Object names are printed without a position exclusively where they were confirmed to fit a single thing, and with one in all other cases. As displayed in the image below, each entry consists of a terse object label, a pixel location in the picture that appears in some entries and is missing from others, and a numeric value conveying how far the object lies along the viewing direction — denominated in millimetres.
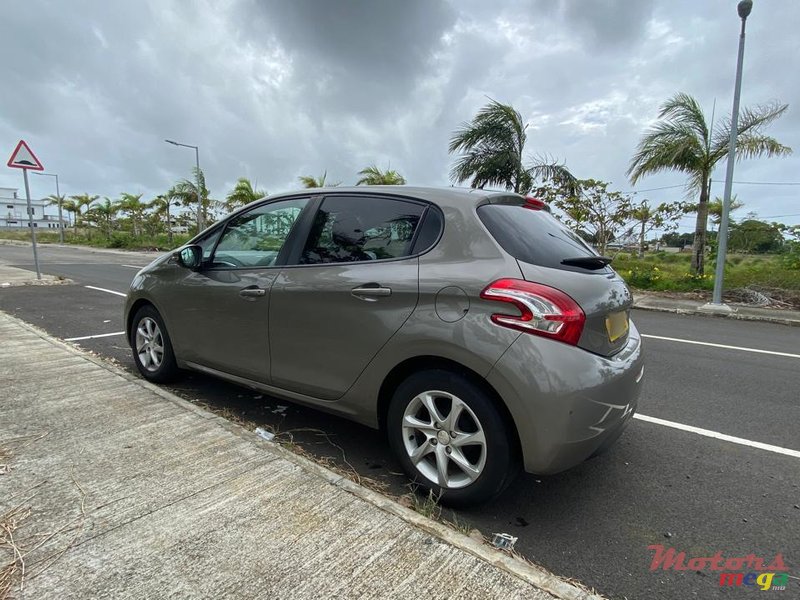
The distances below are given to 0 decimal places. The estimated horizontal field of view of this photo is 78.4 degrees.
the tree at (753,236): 19766
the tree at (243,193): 28700
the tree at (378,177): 21094
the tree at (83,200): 47281
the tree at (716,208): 19750
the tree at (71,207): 49697
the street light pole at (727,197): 10045
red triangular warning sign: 9888
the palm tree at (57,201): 49000
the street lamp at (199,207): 27694
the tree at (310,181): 24891
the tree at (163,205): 36250
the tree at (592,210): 15461
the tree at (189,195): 32988
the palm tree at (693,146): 11953
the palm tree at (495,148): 14023
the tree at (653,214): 15641
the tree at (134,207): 41688
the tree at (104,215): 45125
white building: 93438
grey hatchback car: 2264
